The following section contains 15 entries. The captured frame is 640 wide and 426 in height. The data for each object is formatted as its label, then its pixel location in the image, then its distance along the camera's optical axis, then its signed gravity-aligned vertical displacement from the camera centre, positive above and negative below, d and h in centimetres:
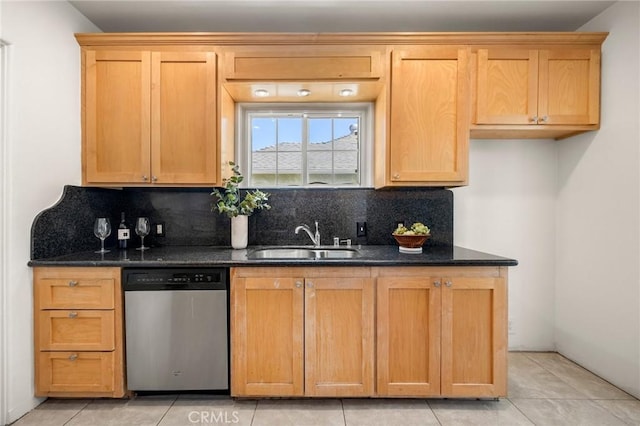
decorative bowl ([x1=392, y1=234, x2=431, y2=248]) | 219 -21
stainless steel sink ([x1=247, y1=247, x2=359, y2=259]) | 244 -34
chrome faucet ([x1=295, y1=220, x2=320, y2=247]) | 259 -22
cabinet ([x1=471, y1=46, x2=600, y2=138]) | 224 +83
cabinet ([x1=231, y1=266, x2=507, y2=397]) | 191 -72
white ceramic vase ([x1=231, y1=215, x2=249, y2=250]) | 248 -18
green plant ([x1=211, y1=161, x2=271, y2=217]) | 245 +7
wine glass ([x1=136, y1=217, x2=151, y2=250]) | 239 -15
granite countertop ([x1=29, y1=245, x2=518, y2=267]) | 189 -31
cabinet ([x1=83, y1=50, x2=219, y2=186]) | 222 +61
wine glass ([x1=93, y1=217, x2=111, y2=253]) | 221 -14
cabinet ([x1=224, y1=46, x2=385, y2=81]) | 221 +98
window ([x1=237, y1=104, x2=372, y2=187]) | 276 +50
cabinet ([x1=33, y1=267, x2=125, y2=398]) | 191 -72
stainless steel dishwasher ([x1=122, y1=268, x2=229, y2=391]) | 192 -71
